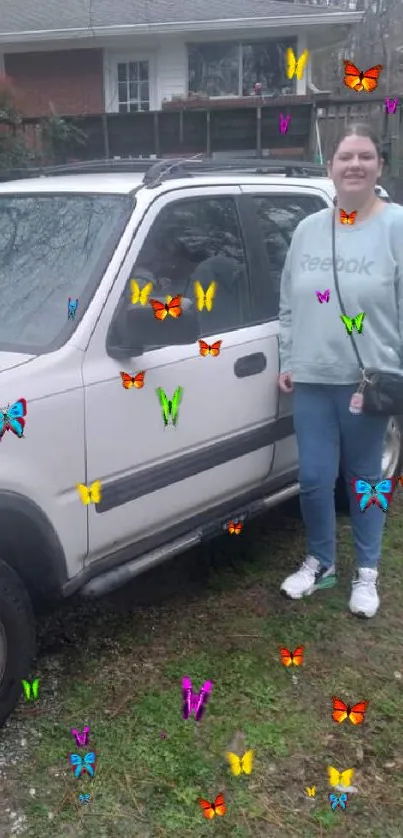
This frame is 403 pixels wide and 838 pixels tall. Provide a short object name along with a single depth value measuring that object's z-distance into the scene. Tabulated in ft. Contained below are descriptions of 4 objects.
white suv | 8.45
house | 55.11
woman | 10.11
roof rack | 12.18
